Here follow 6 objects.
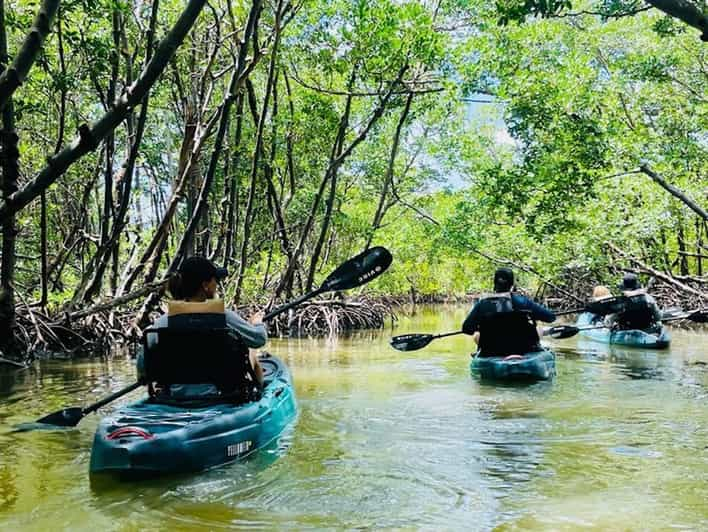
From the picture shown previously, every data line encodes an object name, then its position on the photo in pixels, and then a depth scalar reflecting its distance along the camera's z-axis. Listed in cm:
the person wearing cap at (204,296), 378
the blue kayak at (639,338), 997
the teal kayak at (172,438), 340
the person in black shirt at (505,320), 646
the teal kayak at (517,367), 650
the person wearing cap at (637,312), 1007
